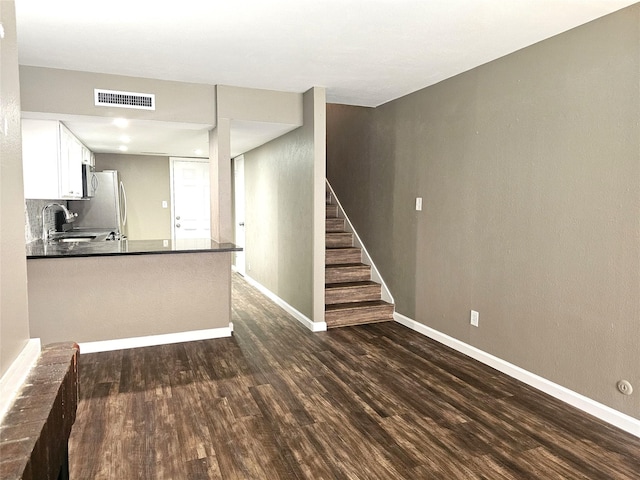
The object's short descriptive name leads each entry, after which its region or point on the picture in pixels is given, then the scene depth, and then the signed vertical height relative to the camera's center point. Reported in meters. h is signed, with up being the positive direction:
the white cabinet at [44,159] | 3.84 +0.47
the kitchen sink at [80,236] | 4.88 -0.30
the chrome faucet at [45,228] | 4.82 -0.20
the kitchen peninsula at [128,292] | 3.62 -0.72
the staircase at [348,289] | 4.60 -0.86
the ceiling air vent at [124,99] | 3.72 +0.98
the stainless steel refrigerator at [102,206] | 6.40 +0.08
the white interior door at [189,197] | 7.33 +0.25
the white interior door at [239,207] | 7.29 +0.08
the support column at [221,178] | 4.14 +0.32
